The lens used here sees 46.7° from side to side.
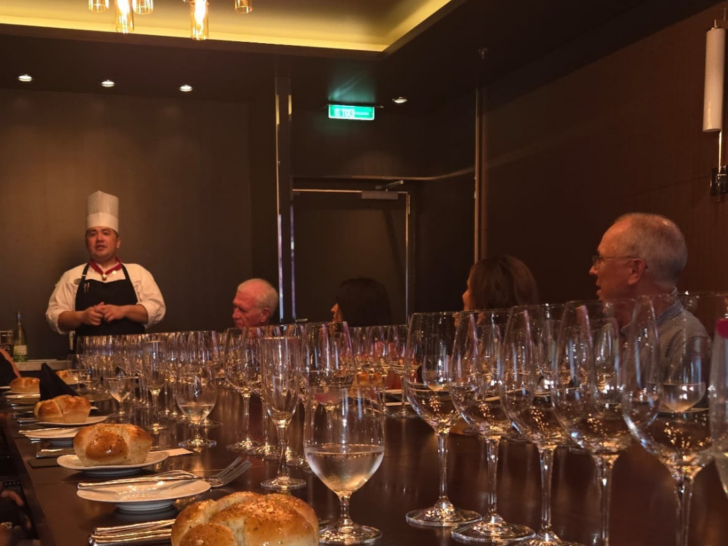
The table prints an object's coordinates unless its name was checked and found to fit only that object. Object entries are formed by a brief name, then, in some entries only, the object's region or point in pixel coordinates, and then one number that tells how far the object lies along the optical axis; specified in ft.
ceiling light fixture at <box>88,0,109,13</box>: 9.66
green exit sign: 20.48
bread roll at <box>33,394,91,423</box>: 6.84
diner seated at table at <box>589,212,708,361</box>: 9.66
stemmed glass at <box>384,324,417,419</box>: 6.06
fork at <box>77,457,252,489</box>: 4.10
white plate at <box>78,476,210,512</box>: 3.67
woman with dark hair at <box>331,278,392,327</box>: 13.30
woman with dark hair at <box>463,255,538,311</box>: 10.19
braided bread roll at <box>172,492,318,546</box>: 2.55
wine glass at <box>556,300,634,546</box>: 2.57
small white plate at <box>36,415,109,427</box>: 6.76
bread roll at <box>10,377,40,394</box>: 10.15
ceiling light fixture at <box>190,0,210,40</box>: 9.69
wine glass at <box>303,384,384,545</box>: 3.15
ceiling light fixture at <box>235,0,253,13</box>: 9.75
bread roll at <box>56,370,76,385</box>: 11.34
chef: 17.25
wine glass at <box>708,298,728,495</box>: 1.80
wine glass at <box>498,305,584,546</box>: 2.89
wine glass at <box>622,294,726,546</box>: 2.27
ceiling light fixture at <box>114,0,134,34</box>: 9.74
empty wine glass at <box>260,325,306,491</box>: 4.24
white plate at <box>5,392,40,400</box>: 9.52
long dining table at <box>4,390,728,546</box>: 3.21
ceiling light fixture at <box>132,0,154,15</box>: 9.77
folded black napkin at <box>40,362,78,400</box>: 8.26
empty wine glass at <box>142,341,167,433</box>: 6.40
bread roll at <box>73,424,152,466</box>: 4.67
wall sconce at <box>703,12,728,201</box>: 11.48
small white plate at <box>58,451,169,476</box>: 4.64
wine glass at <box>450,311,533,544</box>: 3.13
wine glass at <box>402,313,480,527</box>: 3.42
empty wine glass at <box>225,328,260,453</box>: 5.33
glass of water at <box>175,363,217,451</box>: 5.47
